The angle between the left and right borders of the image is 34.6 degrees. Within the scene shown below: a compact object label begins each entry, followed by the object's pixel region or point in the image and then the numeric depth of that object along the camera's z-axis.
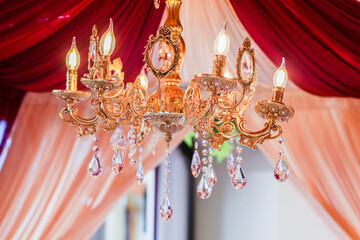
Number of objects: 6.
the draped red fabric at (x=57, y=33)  2.65
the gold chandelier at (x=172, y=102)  1.73
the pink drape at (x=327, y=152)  3.25
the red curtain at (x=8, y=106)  3.40
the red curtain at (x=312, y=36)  2.64
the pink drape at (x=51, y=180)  3.32
